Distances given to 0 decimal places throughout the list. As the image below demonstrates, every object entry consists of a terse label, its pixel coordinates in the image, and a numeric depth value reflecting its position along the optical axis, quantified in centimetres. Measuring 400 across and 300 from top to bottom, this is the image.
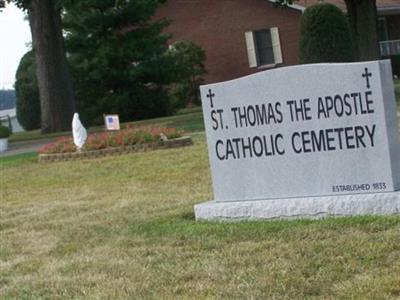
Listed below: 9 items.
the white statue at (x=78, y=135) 1698
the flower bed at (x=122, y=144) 1648
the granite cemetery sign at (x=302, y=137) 745
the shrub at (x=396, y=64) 4058
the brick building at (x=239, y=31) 3978
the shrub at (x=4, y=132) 2305
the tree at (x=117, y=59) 3212
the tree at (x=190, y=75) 3778
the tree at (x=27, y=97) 3709
